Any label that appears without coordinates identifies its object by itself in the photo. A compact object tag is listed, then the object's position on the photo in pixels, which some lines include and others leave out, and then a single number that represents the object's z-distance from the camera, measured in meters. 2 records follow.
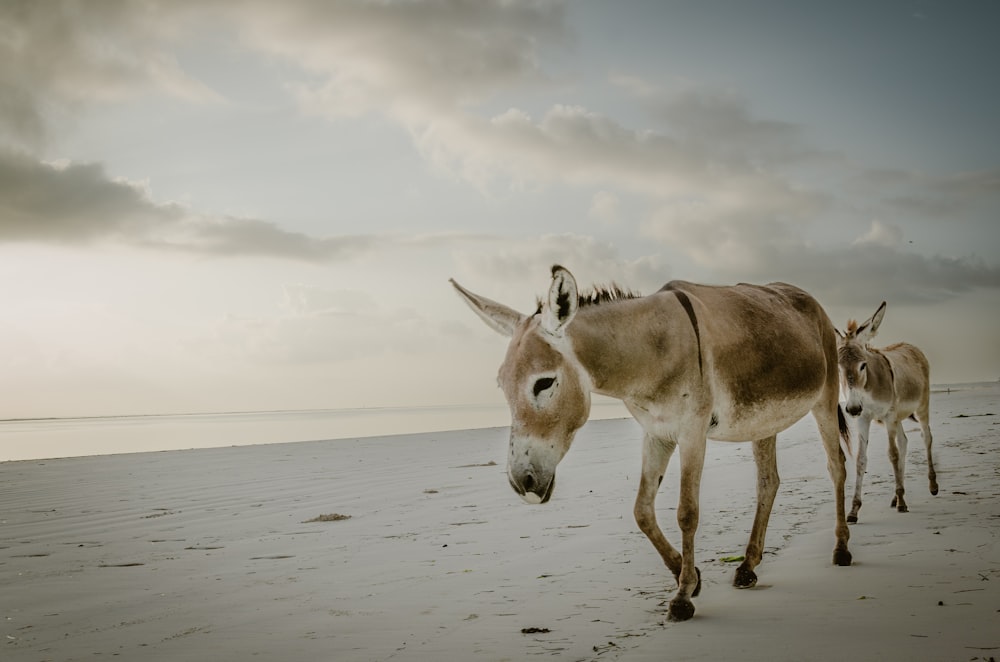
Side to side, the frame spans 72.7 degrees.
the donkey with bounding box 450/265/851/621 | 3.96
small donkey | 8.51
